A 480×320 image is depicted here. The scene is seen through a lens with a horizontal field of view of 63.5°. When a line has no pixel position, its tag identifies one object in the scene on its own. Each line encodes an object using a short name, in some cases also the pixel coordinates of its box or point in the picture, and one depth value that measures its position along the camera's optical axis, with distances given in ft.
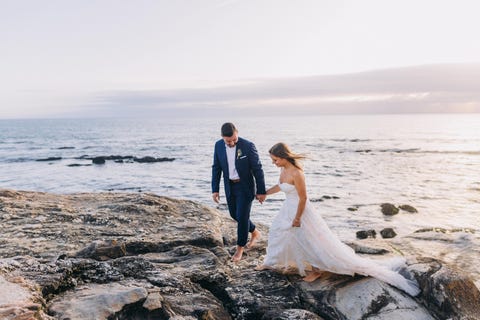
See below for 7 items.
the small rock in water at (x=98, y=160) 141.48
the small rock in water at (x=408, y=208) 61.11
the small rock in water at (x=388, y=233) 43.21
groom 23.53
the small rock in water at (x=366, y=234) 44.34
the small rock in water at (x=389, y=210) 58.80
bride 18.65
